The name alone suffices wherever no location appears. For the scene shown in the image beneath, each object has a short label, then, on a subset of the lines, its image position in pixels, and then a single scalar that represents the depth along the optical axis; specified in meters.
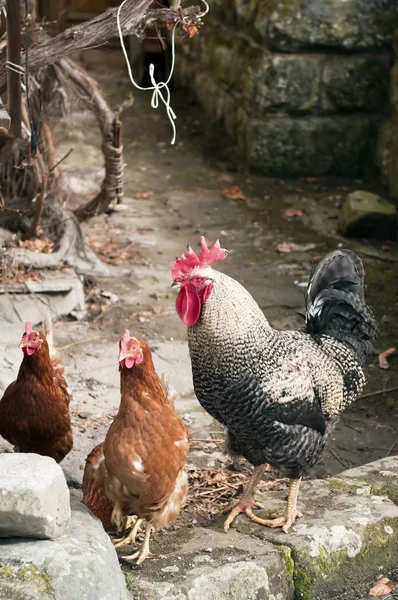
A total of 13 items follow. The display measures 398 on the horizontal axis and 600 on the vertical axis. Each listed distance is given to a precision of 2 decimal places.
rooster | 4.07
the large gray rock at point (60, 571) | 3.23
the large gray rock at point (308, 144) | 9.85
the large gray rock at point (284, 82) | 9.56
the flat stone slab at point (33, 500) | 3.37
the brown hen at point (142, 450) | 3.92
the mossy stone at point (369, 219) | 8.38
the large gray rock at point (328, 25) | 9.37
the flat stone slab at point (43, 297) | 6.51
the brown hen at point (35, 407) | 4.50
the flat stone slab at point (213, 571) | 3.61
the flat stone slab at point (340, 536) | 3.93
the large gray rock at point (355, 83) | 9.62
